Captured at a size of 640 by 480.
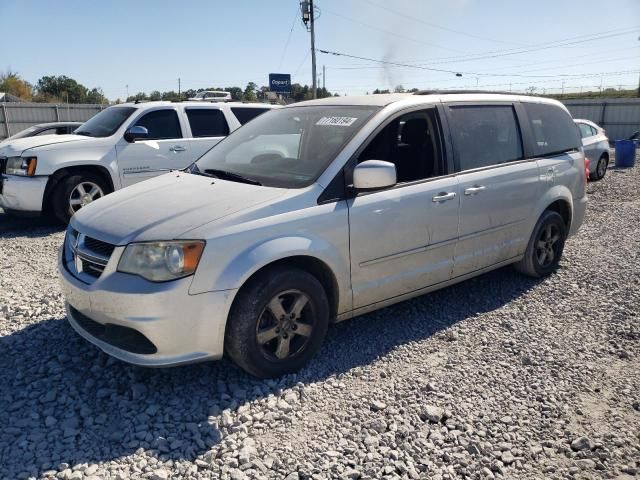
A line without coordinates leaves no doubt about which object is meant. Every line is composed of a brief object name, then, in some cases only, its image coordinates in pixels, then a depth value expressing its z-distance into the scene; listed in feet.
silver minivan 10.21
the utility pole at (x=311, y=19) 91.15
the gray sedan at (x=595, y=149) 43.91
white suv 24.44
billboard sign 96.53
